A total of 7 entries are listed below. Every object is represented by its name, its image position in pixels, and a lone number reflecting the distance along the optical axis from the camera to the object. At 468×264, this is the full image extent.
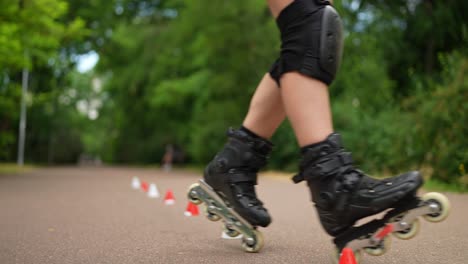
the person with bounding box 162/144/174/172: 22.97
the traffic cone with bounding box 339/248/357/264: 2.13
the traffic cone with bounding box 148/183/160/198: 7.43
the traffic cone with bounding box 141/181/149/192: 8.76
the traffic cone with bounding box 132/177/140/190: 9.73
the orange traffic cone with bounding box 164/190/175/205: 6.28
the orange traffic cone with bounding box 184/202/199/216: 4.75
